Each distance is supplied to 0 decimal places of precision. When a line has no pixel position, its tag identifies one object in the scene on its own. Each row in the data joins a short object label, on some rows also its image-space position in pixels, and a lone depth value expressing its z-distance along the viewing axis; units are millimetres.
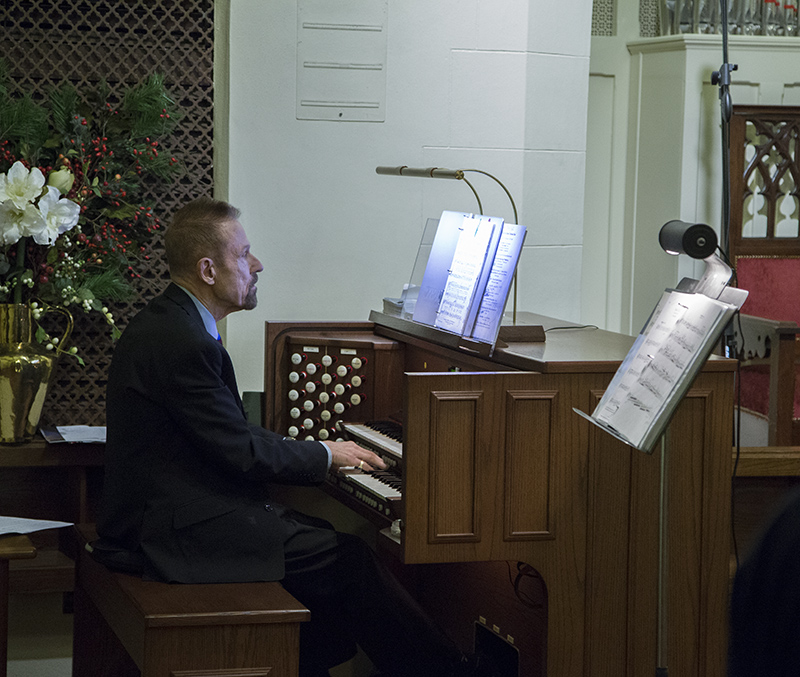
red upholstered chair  9945
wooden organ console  4984
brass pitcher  6645
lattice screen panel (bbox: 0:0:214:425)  7363
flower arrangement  6617
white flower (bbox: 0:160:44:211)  6570
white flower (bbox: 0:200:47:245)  6539
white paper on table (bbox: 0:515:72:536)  5512
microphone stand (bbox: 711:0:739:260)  9297
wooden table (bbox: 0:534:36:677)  5223
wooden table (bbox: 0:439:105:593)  6852
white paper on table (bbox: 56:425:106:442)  6955
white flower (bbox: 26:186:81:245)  6582
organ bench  4738
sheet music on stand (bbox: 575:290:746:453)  4215
